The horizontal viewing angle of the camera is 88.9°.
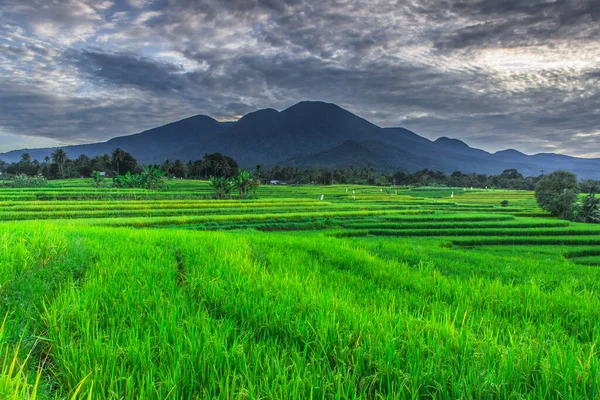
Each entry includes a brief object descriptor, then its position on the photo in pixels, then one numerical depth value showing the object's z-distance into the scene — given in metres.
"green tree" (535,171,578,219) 35.28
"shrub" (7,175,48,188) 56.05
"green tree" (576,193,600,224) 33.80
